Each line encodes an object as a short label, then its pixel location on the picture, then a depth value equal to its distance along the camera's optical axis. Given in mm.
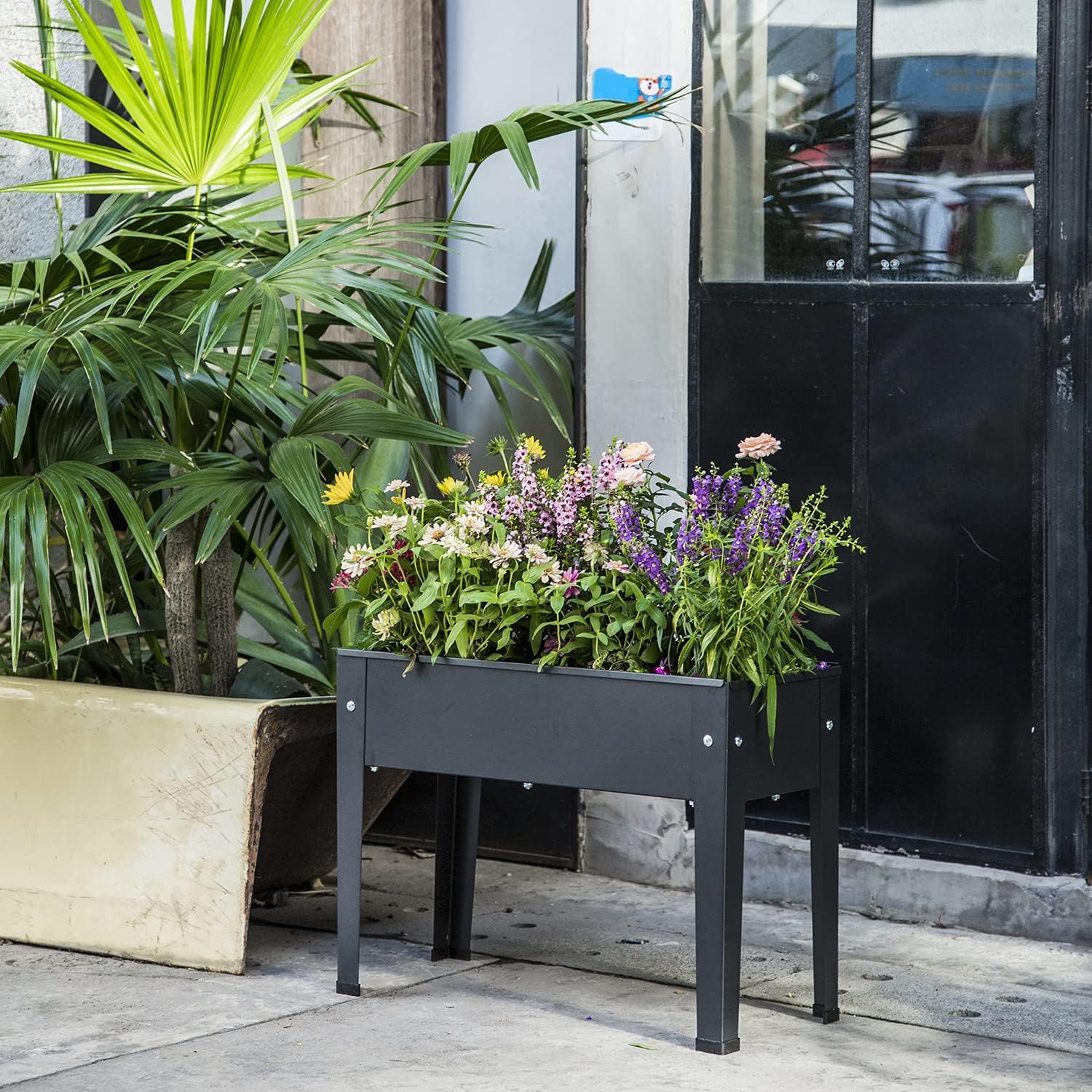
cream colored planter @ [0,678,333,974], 6061
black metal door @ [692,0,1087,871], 6577
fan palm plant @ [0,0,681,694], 5782
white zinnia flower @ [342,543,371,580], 5545
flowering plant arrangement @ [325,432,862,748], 5133
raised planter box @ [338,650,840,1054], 5089
